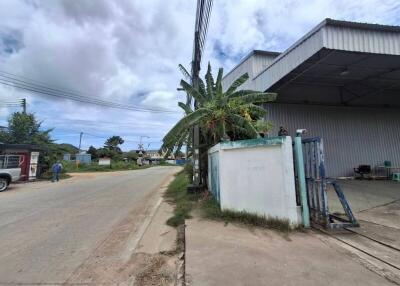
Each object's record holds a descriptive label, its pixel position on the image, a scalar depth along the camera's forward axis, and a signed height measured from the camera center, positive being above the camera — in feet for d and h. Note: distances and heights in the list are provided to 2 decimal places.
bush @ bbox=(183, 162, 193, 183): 44.63 +0.14
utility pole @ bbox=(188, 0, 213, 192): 37.63 +3.50
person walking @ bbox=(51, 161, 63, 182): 77.34 +0.64
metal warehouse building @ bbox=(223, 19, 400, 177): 39.29 +13.21
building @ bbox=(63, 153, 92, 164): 180.54 +10.09
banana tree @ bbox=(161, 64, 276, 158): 31.42 +6.50
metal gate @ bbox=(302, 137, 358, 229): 19.47 -1.25
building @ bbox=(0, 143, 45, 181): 66.39 +4.59
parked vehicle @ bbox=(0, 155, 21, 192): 55.31 +0.80
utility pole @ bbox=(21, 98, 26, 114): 101.91 +24.63
